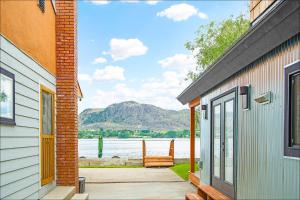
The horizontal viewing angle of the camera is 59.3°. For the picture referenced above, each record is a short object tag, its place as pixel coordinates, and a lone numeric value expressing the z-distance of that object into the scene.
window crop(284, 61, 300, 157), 2.76
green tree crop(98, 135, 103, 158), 12.90
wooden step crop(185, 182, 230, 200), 4.63
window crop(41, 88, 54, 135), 5.09
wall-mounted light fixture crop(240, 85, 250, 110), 3.81
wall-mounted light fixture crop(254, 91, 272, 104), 3.22
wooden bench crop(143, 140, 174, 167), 11.07
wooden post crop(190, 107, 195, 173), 8.21
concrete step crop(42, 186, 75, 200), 4.83
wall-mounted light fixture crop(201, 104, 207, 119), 6.04
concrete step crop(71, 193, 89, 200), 5.52
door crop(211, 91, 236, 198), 4.51
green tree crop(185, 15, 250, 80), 13.38
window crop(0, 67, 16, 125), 3.20
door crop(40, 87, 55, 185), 4.96
